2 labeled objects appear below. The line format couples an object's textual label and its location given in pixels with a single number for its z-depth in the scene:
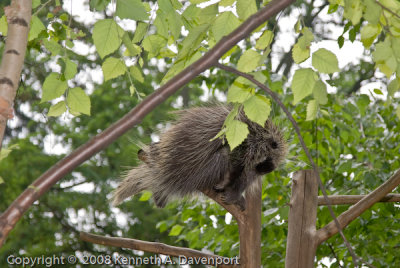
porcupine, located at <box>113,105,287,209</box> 3.74
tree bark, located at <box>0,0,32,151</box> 1.72
